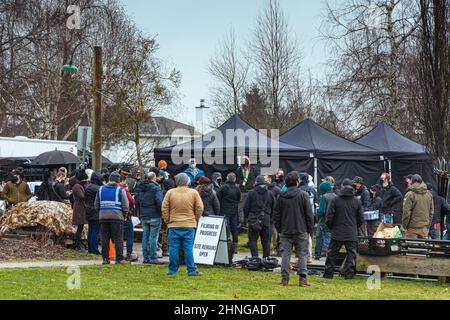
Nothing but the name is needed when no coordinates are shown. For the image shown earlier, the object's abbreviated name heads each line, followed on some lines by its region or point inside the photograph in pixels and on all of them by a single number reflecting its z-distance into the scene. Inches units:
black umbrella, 1151.1
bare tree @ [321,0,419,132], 1312.7
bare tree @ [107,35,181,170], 1202.6
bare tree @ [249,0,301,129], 1804.9
